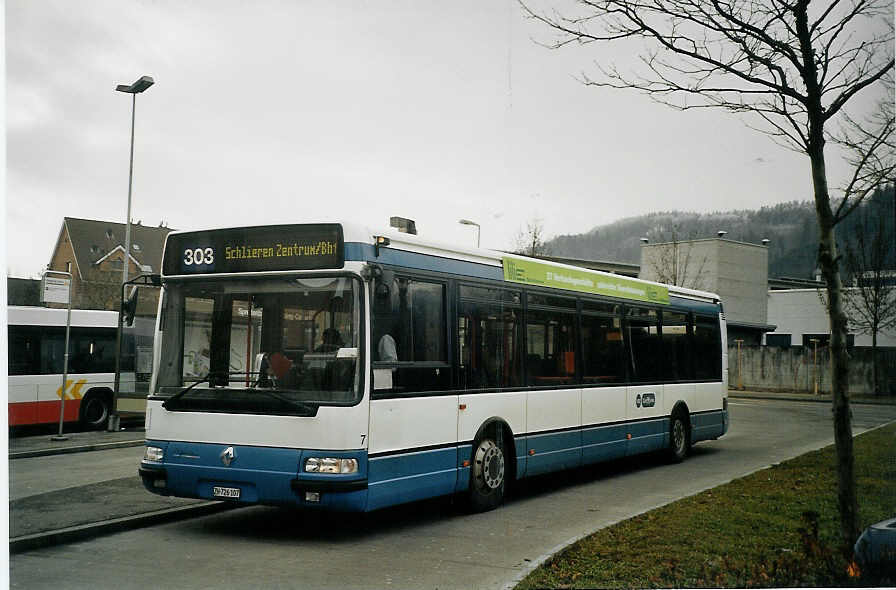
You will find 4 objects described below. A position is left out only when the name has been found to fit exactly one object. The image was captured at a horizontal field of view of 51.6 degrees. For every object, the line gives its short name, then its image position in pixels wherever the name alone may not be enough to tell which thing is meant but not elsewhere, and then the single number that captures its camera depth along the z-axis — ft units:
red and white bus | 65.00
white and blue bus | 27.43
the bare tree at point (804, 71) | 23.50
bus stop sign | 42.90
